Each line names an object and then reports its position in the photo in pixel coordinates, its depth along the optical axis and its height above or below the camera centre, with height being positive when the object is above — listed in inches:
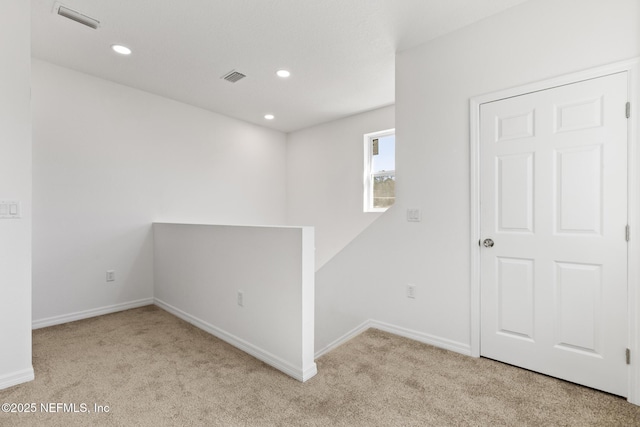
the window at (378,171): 170.9 +24.8
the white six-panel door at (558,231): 72.9 -4.4
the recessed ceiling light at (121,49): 106.6 +59.5
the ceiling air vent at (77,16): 87.4 +59.4
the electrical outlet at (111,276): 134.6 -28.1
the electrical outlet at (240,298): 97.2 -27.6
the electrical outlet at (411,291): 105.3 -27.0
